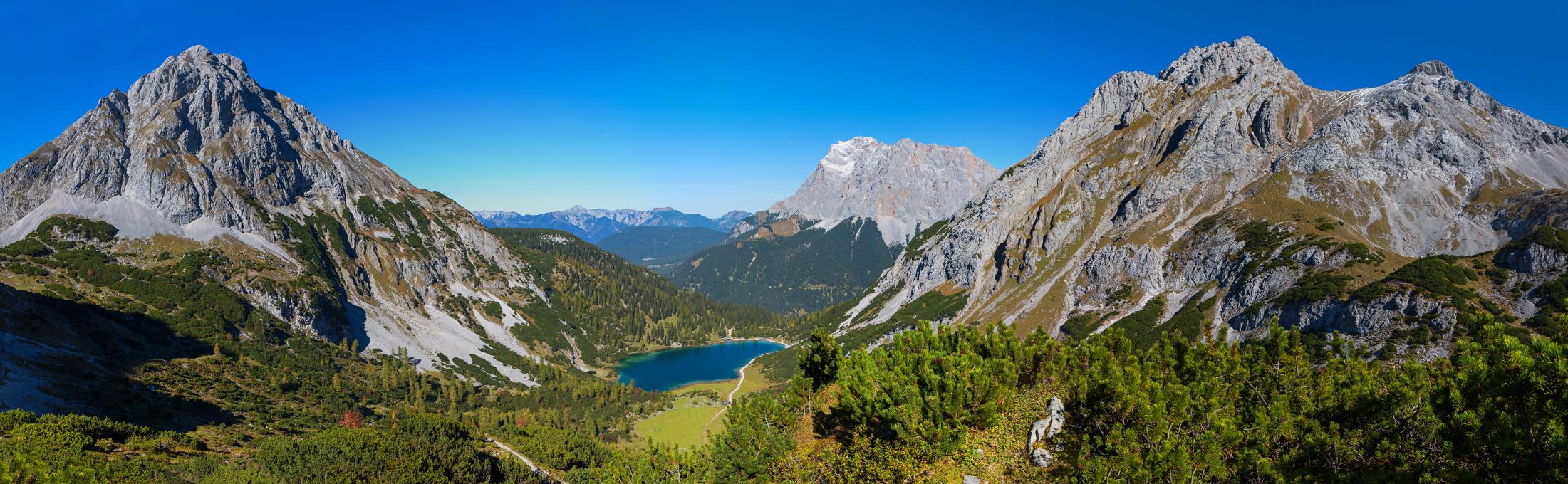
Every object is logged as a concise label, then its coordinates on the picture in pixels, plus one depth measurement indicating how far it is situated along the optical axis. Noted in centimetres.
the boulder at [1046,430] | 2821
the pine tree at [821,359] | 4928
